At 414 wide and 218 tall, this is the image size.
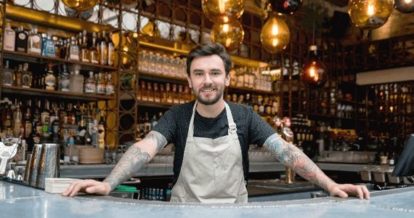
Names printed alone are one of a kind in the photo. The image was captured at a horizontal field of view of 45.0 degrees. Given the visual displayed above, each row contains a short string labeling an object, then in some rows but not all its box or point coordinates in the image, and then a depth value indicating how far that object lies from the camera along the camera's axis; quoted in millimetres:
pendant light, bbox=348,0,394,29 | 3170
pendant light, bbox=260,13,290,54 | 4016
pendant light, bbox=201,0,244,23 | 3310
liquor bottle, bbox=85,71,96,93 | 4574
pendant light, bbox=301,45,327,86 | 5508
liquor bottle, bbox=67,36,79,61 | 4406
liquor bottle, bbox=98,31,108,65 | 4645
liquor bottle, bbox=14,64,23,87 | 4164
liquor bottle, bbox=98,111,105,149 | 4473
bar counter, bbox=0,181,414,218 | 1207
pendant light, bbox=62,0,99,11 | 3150
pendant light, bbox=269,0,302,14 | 3412
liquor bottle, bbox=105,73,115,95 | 4713
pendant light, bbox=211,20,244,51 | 4168
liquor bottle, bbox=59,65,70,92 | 4406
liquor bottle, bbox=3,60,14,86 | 4090
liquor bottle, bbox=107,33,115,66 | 4711
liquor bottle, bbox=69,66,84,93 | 4473
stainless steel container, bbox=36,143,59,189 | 1848
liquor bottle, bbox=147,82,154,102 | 5076
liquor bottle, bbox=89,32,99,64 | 4578
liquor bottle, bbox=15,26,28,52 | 4141
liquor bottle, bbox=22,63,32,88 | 4207
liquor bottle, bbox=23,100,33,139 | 4254
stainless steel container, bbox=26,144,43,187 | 1863
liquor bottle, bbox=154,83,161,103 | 5137
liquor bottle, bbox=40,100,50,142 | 4246
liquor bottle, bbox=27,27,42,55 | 4199
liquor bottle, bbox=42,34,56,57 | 4277
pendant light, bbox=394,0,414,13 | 3526
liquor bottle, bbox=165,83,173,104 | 5223
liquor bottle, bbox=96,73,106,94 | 4660
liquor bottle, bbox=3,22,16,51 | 4062
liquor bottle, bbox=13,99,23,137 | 4129
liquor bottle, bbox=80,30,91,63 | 4520
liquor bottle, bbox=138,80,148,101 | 5016
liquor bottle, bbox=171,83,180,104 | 5279
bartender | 2002
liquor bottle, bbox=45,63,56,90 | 4328
